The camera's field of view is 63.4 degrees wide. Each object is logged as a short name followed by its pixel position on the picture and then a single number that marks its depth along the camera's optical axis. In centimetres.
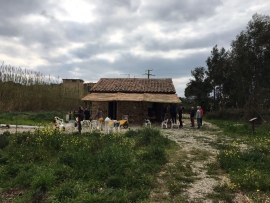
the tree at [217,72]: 2616
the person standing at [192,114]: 1472
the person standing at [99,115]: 1345
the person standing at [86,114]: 1434
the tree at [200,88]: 2783
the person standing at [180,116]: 1437
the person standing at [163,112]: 1525
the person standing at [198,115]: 1399
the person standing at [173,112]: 1440
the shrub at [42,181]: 430
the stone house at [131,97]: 1625
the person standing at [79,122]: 905
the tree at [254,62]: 1681
